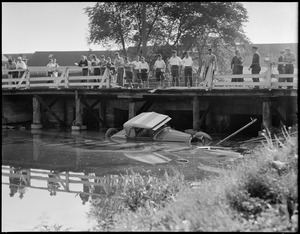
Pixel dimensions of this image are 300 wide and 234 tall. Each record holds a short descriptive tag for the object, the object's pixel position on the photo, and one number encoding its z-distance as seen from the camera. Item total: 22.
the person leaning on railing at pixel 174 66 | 17.30
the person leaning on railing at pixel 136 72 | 18.42
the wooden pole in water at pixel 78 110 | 18.88
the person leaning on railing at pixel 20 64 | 19.53
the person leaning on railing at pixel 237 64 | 16.02
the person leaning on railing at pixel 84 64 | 19.12
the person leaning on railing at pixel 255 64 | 15.33
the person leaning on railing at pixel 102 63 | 18.51
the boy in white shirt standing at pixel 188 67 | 16.97
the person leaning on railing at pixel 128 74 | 19.04
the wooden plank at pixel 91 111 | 19.22
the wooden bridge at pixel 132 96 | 15.48
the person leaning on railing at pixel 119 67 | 18.61
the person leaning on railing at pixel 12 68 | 19.98
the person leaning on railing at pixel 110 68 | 18.10
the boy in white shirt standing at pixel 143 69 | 18.14
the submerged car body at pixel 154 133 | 14.49
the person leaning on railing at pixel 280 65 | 15.61
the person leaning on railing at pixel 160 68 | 17.75
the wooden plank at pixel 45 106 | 19.55
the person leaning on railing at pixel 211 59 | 16.19
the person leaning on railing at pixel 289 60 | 14.72
